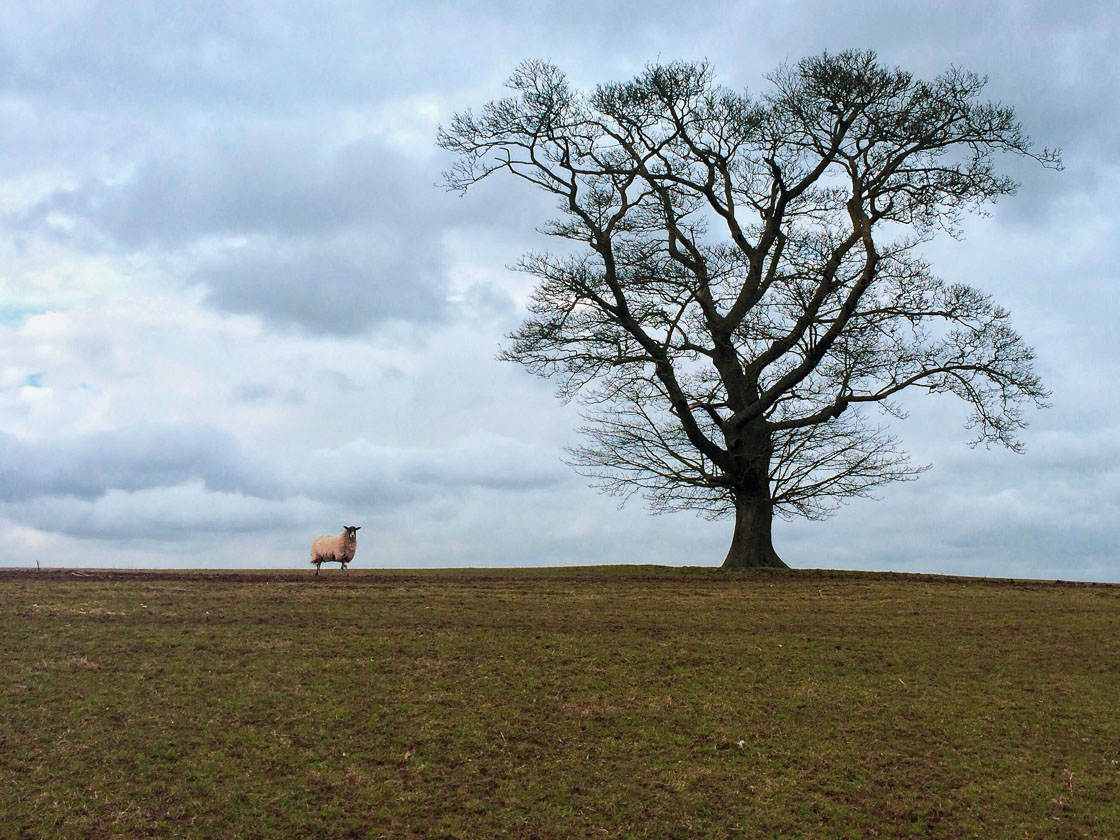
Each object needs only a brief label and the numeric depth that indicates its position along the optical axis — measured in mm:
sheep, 23156
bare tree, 23312
